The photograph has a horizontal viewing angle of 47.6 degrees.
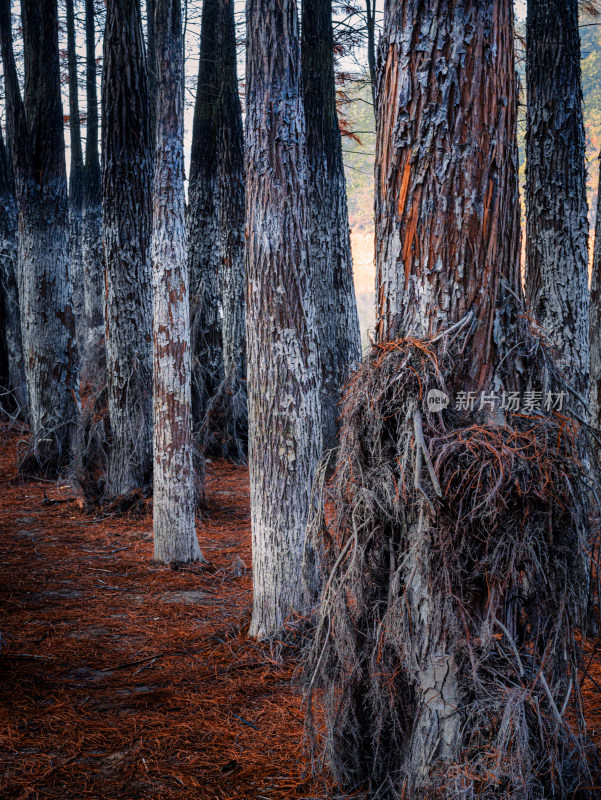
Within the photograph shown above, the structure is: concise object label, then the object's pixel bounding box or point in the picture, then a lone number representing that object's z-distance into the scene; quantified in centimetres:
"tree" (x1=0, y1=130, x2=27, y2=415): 1363
